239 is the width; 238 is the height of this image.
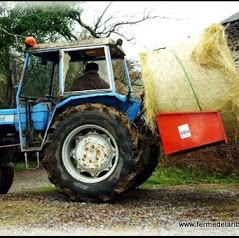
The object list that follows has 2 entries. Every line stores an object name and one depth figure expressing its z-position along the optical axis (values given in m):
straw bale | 6.33
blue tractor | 6.71
